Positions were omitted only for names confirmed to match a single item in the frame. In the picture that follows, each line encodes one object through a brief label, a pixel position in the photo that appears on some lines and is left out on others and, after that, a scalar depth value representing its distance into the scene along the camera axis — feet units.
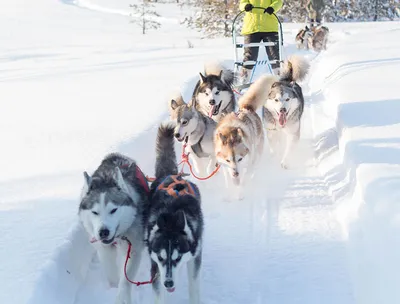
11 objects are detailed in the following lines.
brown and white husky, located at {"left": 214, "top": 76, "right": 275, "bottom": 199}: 11.77
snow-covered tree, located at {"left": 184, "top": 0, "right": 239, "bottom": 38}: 50.39
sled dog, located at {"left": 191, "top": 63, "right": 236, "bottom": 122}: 15.21
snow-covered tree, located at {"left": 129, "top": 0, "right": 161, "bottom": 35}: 63.72
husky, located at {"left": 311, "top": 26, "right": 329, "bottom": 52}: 42.28
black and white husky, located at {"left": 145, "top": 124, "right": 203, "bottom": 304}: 6.79
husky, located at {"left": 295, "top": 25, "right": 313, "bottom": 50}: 42.88
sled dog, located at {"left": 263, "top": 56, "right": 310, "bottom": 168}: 14.07
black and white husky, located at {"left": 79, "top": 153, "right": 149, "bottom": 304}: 7.34
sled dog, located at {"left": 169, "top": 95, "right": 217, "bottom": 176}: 12.71
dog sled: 18.60
